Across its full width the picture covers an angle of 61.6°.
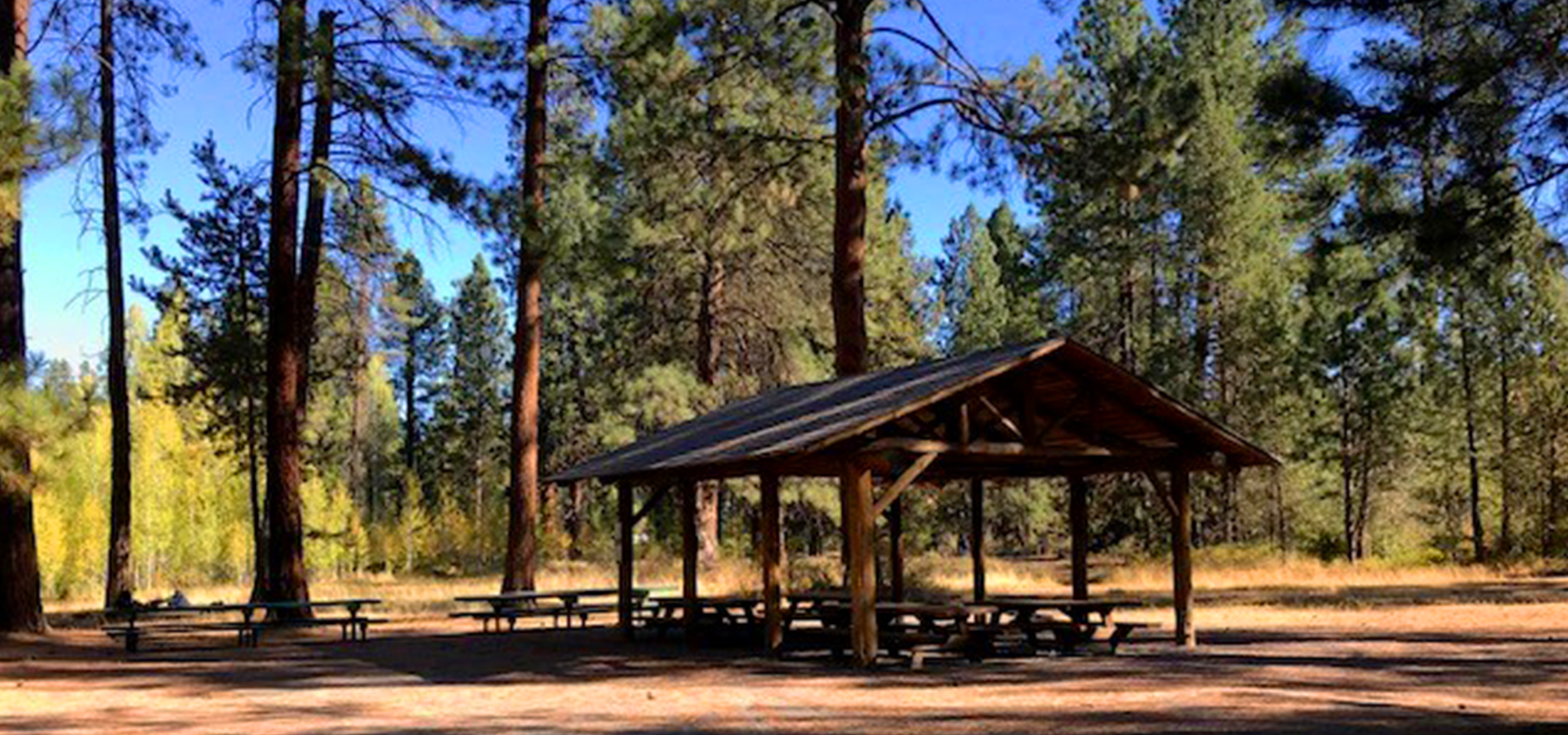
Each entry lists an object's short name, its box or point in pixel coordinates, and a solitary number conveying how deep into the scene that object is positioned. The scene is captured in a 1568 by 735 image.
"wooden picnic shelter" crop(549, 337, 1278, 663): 11.66
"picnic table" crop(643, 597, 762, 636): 14.80
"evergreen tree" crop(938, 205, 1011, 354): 44.53
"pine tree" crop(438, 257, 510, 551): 58.84
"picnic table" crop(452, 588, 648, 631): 17.45
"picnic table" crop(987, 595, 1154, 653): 12.73
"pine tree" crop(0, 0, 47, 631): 14.54
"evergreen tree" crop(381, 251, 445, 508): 59.91
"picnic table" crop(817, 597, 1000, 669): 11.88
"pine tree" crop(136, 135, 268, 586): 27.64
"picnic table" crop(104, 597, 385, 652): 15.09
